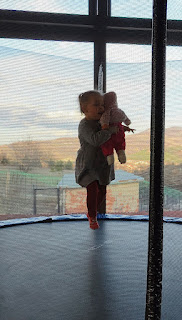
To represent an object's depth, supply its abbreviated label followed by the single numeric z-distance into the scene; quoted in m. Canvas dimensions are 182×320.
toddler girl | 1.52
